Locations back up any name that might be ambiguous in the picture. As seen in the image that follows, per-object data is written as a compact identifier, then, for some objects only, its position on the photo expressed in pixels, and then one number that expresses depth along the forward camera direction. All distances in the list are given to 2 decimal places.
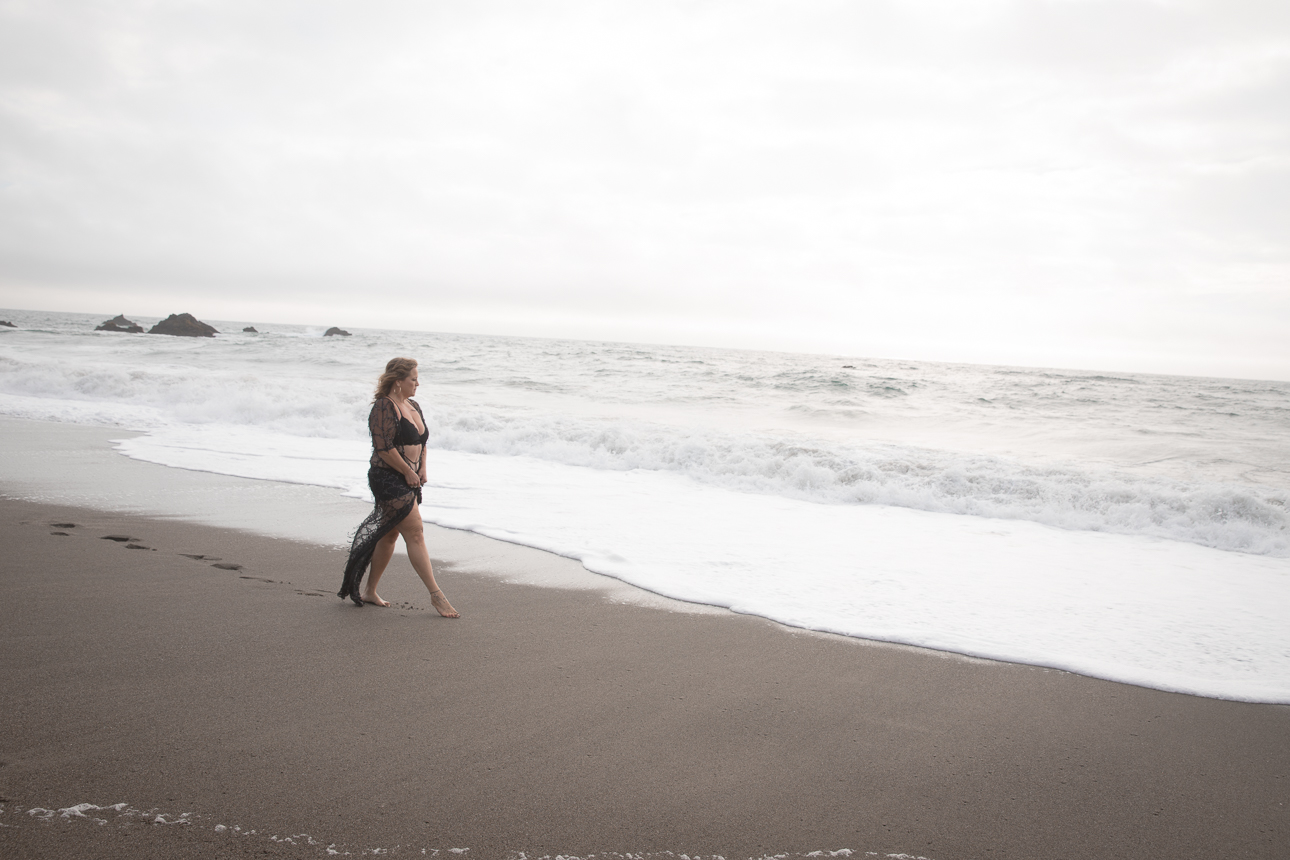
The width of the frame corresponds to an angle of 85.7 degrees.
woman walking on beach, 4.54
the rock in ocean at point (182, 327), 51.97
